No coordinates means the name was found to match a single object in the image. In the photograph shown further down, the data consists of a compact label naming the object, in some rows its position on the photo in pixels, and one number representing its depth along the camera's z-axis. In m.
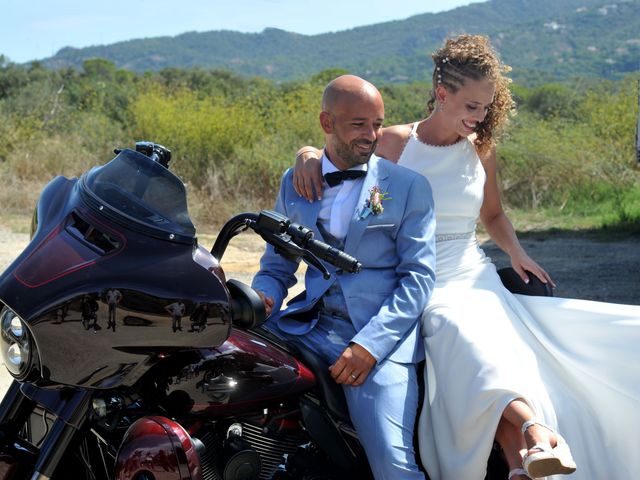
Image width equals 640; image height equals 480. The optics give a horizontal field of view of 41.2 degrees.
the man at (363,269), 2.54
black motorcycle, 2.03
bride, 2.46
